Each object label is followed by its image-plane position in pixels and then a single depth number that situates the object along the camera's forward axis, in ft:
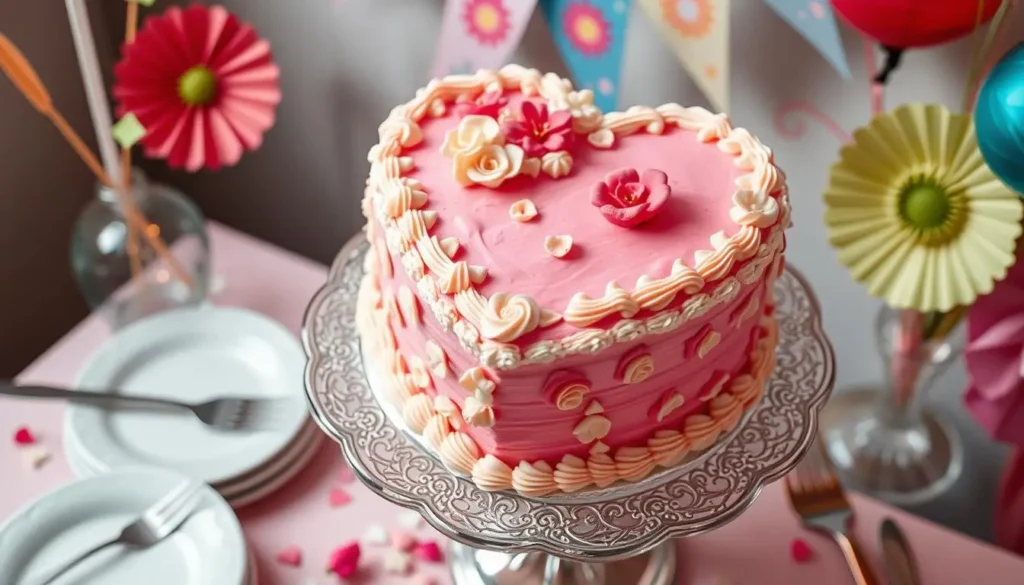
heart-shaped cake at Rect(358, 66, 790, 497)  2.68
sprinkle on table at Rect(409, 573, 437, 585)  3.71
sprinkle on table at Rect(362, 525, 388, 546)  3.83
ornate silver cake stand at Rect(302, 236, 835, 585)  2.89
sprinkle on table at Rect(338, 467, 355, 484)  4.02
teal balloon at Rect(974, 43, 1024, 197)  2.78
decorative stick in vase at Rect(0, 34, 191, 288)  3.90
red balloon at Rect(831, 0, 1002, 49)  3.00
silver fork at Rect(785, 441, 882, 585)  3.75
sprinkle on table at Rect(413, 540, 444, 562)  3.79
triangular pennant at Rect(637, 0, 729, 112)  3.60
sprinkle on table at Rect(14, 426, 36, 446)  4.07
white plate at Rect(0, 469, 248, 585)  3.47
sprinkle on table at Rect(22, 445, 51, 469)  4.03
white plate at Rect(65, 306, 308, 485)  3.91
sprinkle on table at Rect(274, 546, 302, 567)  3.73
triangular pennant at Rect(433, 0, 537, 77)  3.95
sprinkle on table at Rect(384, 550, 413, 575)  3.74
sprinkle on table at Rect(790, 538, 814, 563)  3.74
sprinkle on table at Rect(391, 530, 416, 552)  3.80
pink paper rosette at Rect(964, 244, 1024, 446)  3.57
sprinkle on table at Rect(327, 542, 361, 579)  3.66
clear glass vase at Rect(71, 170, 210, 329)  4.60
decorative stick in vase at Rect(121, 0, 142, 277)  4.21
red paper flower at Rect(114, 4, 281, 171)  4.17
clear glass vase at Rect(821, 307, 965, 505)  4.48
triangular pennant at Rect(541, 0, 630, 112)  3.80
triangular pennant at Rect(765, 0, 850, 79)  3.46
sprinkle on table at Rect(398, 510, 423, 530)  3.90
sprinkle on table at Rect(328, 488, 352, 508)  3.94
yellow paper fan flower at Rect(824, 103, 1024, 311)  3.29
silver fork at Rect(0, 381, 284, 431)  3.98
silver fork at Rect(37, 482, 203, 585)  3.53
